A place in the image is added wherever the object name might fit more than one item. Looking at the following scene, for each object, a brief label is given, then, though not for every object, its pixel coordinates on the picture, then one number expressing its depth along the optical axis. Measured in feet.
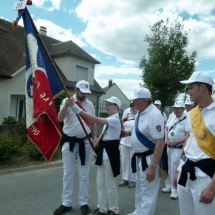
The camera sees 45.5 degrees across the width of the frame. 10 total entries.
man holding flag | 14.26
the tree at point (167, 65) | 63.00
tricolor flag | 12.98
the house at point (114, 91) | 153.11
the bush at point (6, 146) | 24.48
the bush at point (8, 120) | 44.88
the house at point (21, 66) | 51.55
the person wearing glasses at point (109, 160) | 13.50
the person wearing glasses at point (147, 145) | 11.07
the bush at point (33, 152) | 27.01
